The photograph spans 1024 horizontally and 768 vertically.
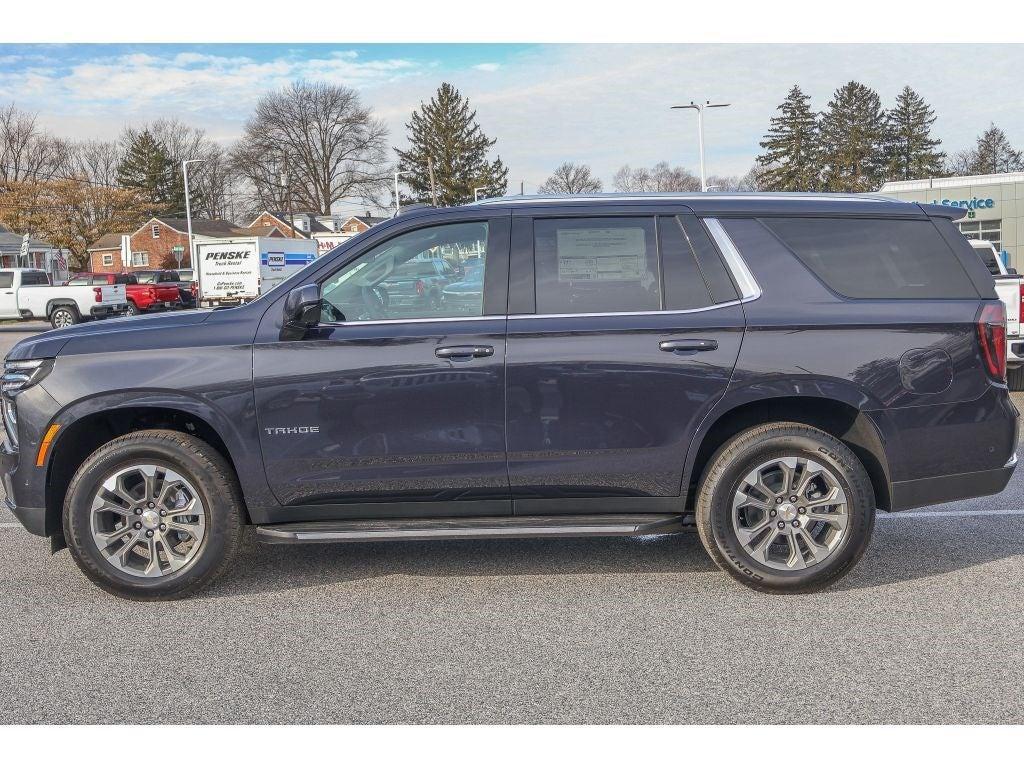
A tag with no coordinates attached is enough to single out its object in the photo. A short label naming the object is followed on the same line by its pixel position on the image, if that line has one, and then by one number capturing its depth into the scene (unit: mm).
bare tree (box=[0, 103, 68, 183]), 93375
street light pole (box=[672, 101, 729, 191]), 41406
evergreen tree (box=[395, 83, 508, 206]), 90500
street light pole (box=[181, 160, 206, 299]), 43281
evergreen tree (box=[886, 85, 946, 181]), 89125
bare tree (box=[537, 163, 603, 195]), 107062
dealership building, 53438
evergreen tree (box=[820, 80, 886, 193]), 84375
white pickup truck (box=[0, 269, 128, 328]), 31438
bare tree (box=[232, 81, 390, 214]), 84562
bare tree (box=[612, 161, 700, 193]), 93812
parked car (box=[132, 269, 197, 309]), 42062
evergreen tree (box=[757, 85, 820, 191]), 82750
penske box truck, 42625
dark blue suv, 4914
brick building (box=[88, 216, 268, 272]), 97062
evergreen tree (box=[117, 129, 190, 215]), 106562
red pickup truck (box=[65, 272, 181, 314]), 37969
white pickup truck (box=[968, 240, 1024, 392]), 10539
